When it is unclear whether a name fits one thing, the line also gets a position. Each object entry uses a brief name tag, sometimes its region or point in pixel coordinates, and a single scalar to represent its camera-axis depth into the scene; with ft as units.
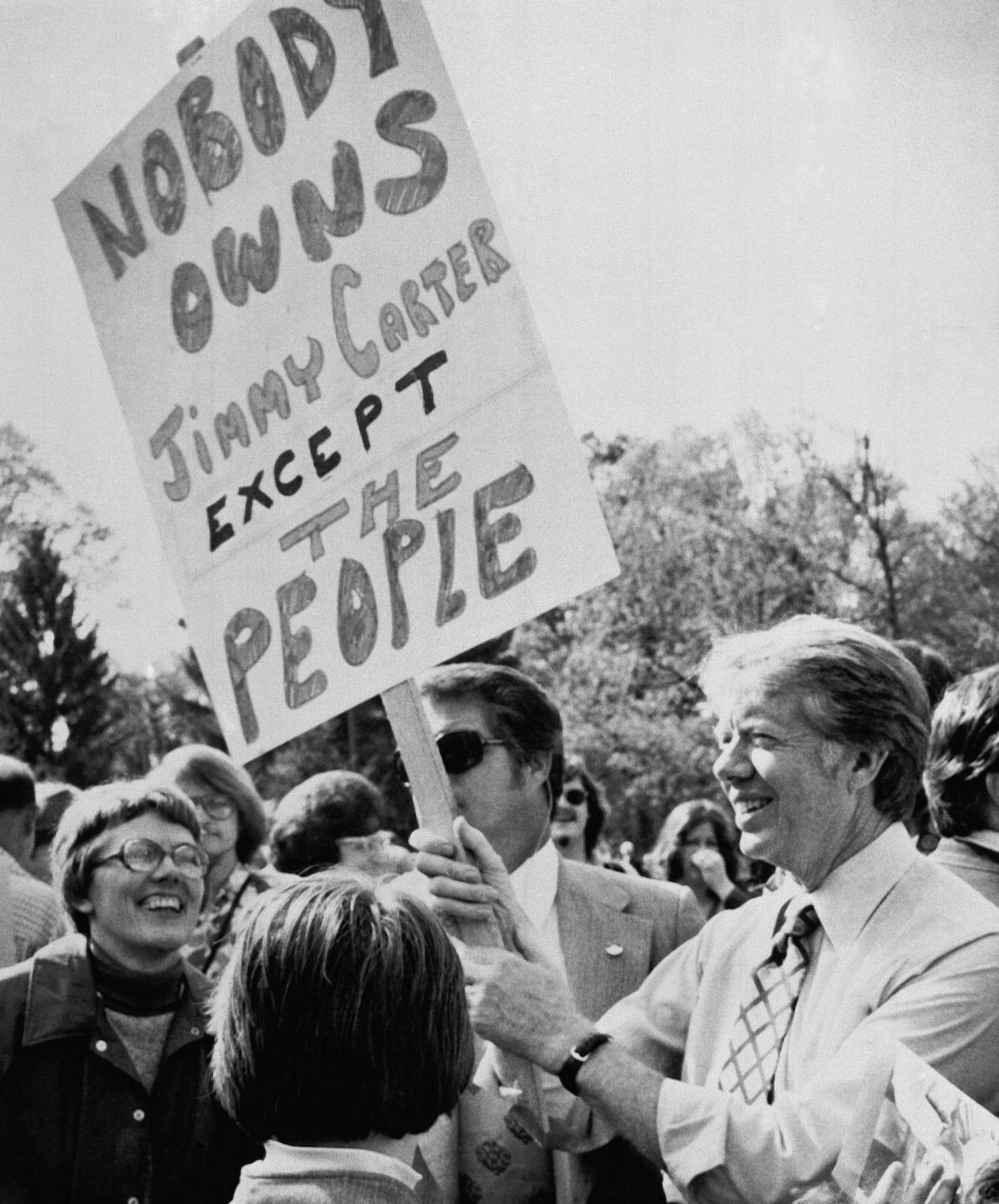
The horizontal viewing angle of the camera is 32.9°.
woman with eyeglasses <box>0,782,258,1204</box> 11.25
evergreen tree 153.69
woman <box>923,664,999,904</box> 11.25
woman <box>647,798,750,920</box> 23.93
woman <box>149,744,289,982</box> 18.52
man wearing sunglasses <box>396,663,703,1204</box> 12.69
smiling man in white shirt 8.77
